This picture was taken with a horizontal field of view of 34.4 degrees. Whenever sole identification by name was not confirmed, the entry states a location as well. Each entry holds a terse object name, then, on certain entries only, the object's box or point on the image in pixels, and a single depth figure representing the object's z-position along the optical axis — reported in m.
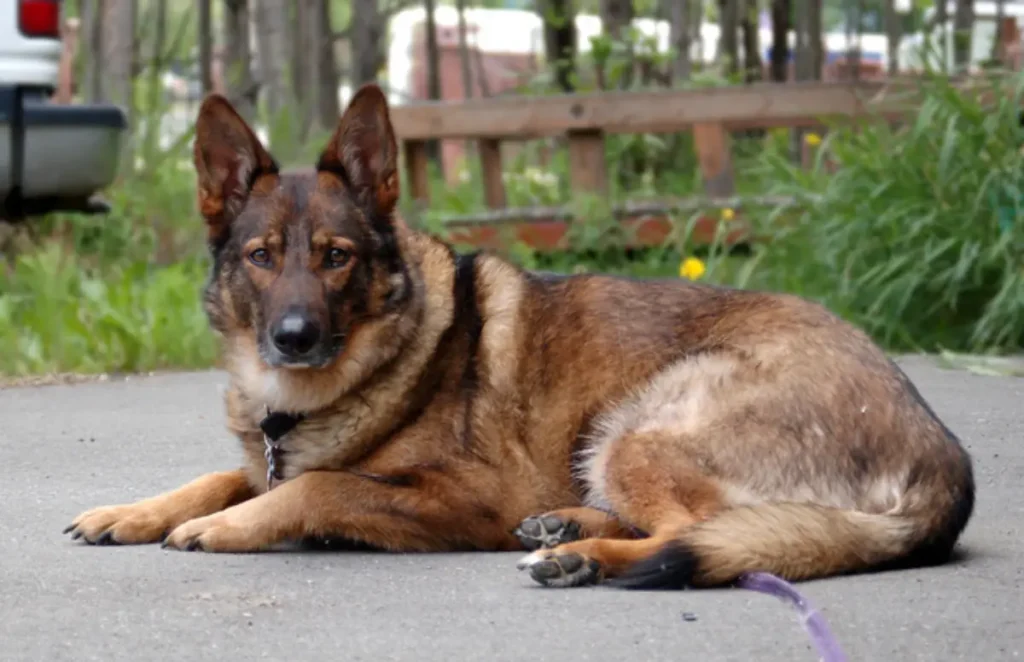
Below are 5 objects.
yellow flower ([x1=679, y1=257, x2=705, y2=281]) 8.80
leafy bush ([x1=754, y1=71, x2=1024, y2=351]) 8.29
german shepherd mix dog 4.18
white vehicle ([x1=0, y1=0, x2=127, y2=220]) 8.38
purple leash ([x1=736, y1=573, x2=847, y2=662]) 3.33
